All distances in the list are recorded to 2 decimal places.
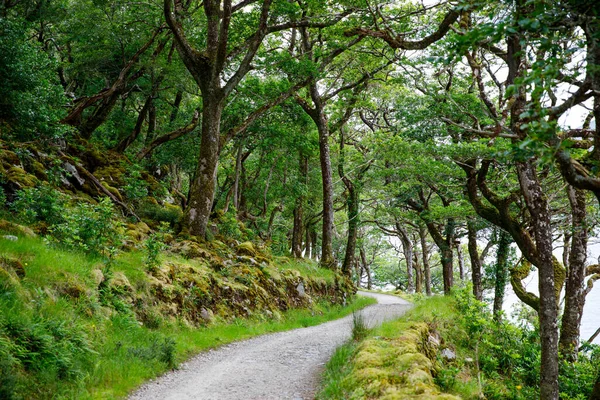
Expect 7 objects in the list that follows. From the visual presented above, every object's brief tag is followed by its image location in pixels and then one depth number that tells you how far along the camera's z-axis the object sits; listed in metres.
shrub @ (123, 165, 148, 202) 12.99
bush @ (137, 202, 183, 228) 13.23
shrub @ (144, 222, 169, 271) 8.73
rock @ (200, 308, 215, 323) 9.34
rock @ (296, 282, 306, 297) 14.32
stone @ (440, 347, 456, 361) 8.59
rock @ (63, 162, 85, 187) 12.01
